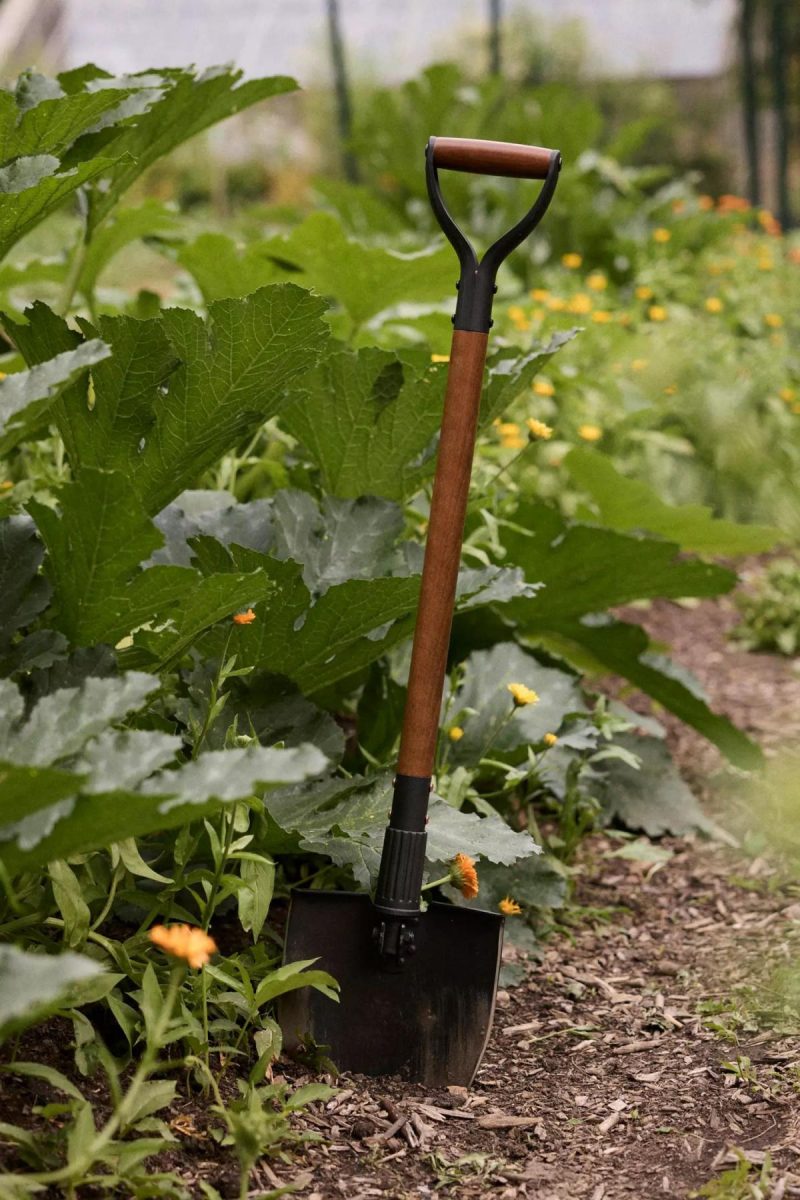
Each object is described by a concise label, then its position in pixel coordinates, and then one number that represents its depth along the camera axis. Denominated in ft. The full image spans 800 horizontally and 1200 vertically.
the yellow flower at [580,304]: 13.52
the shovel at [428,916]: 6.73
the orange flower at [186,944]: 5.90
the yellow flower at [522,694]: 7.25
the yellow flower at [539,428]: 7.59
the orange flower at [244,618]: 6.71
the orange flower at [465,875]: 6.88
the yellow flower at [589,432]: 9.65
